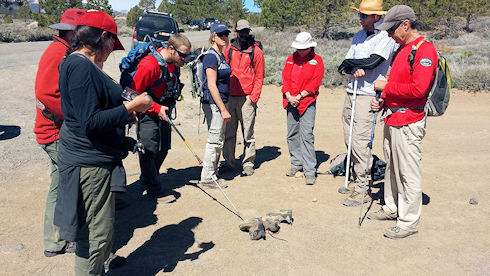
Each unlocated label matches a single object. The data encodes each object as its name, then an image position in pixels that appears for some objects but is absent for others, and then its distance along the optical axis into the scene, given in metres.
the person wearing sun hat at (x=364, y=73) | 4.86
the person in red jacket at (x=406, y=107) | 3.89
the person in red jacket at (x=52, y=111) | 3.55
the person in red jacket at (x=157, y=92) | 4.42
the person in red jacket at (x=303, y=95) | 5.63
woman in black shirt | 2.55
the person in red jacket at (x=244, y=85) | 6.00
